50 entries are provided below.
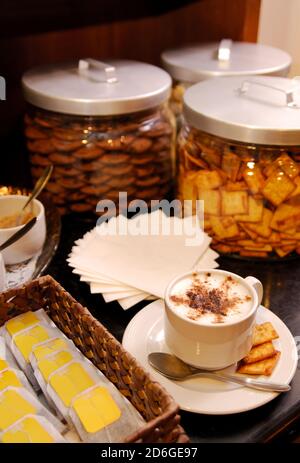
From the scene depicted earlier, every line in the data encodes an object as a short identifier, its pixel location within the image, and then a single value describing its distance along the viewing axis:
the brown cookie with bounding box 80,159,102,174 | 0.83
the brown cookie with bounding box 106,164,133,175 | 0.84
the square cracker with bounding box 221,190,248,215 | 0.75
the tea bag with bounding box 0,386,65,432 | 0.49
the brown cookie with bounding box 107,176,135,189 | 0.85
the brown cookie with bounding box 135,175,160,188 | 0.87
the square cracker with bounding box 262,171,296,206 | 0.73
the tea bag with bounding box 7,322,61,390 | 0.56
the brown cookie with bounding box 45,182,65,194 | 0.87
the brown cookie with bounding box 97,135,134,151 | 0.82
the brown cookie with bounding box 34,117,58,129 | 0.83
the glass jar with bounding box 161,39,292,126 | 0.94
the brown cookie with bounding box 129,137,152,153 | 0.83
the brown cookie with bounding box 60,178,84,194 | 0.85
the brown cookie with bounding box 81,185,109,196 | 0.85
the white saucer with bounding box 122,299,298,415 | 0.54
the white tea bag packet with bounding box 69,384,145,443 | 0.48
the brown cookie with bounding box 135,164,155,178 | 0.86
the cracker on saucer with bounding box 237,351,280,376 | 0.57
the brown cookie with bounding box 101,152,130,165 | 0.83
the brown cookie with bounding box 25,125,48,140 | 0.84
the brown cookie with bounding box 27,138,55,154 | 0.84
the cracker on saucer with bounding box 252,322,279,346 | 0.60
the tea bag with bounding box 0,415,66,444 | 0.47
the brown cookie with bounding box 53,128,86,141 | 0.82
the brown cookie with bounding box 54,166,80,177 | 0.84
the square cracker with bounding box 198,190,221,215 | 0.77
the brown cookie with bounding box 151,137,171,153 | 0.87
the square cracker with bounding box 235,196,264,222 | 0.75
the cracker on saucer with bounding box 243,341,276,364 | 0.59
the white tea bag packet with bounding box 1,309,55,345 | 0.59
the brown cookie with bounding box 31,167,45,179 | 0.87
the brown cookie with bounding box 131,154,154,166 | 0.85
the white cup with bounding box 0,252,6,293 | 0.67
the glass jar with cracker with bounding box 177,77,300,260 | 0.72
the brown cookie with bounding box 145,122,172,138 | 0.86
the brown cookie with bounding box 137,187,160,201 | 0.89
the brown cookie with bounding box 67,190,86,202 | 0.87
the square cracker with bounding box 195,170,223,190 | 0.77
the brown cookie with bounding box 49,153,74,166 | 0.83
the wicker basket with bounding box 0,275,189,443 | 0.46
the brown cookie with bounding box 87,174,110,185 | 0.84
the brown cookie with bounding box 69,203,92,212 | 0.87
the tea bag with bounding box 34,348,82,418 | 0.53
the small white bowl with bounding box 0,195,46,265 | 0.74
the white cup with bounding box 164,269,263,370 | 0.54
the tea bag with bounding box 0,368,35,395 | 0.52
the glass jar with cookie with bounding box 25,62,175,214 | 0.81
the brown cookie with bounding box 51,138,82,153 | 0.82
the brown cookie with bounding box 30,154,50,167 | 0.86
